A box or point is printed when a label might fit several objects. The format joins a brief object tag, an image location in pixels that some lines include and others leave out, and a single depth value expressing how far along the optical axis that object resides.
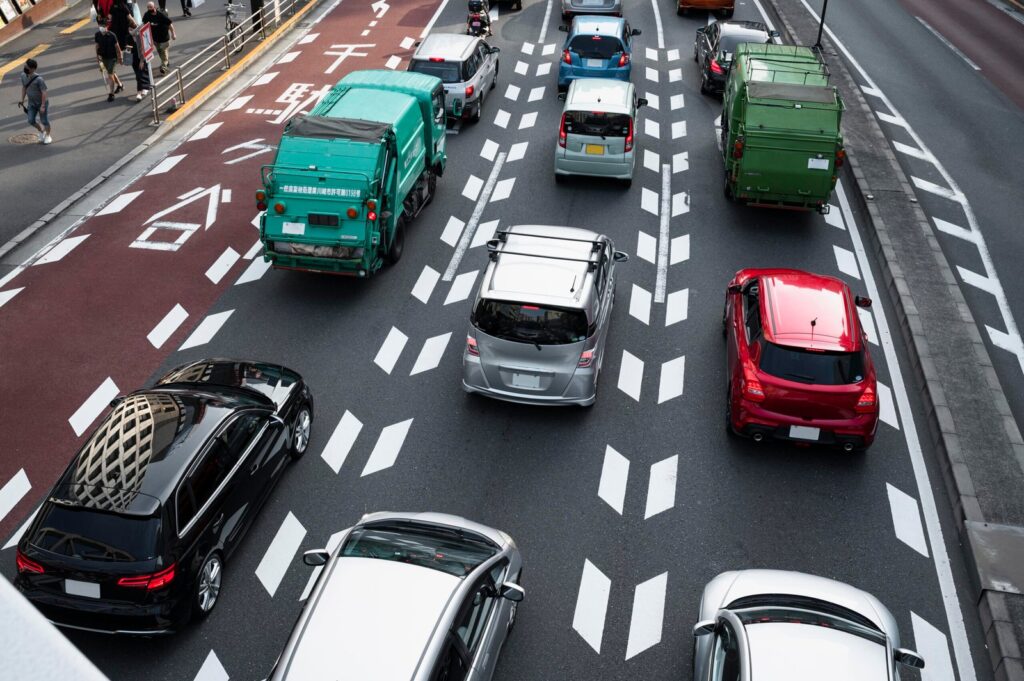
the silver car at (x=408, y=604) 6.70
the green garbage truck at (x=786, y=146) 15.96
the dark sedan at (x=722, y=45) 22.91
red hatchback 10.77
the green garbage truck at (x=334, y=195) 13.93
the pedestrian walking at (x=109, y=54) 21.50
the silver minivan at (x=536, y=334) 11.35
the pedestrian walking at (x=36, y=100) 18.91
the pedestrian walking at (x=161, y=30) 23.67
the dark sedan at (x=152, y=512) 8.16
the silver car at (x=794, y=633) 6.79
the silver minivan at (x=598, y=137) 17.83
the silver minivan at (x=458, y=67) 20.69
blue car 22.80
